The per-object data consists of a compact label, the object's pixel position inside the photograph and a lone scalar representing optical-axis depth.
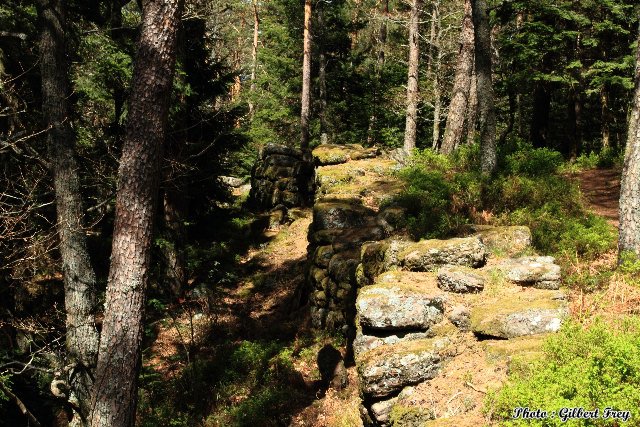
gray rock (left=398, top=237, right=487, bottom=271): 7.45
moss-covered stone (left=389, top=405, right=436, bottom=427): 5.11
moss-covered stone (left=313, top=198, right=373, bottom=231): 12.45
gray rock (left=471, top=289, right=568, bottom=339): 5.66
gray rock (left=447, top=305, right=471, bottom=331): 6.16
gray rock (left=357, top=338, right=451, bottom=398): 5.71
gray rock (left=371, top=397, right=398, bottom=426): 5.68
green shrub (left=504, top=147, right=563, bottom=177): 11.54
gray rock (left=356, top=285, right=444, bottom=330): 6.41
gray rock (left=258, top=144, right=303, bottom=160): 20.66
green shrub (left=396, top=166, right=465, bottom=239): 9.48
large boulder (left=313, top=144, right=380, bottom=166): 19.61
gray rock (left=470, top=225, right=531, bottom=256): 8.02
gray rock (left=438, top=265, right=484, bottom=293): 6.86
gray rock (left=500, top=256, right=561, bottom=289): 6.76
